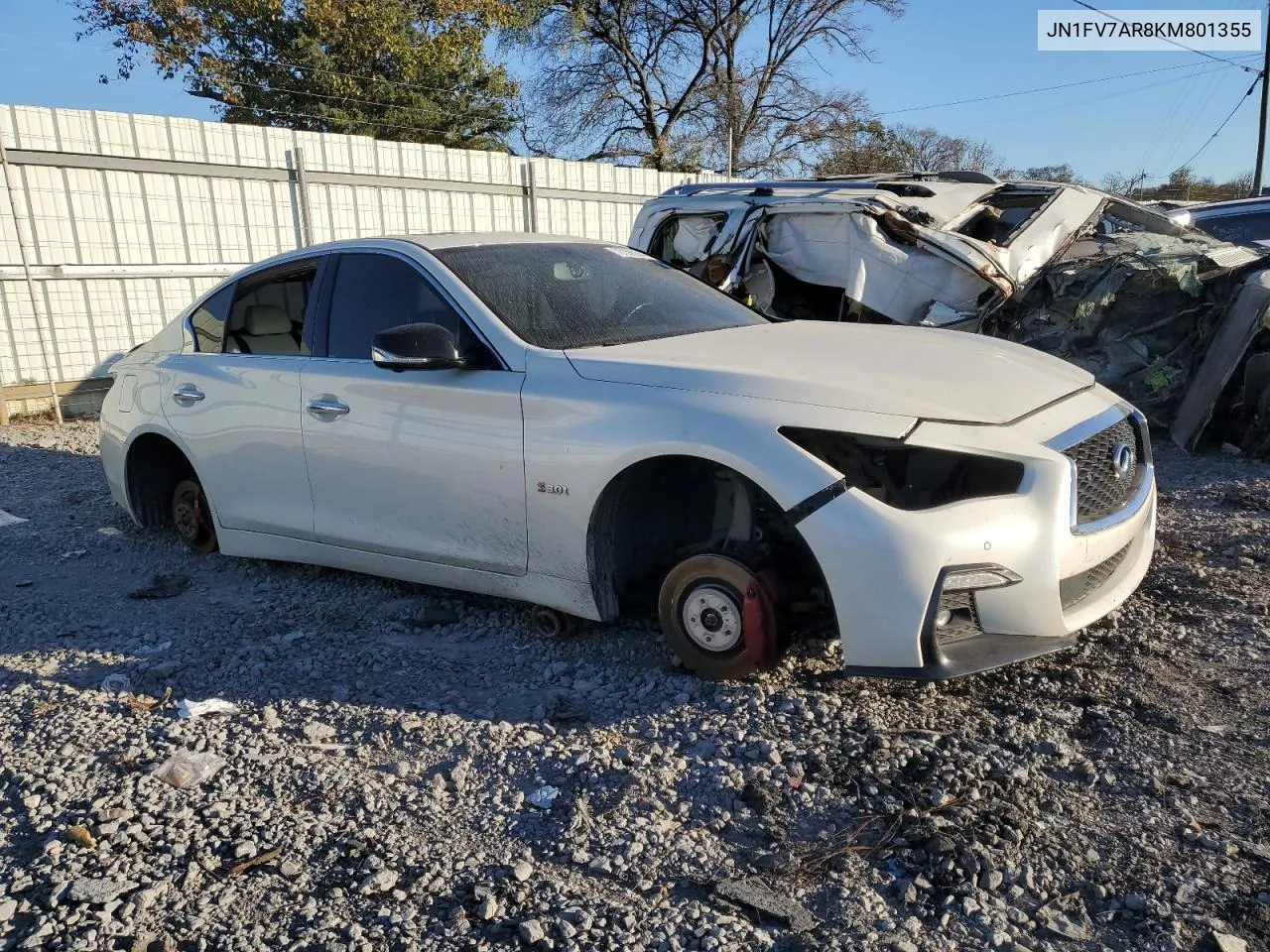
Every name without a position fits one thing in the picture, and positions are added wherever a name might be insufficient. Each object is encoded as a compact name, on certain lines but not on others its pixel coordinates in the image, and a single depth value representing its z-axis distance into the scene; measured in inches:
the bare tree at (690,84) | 1274.6
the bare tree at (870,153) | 1380.4
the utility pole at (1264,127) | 1099.3
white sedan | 114.1
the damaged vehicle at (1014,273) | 249.4
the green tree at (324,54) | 871.7
